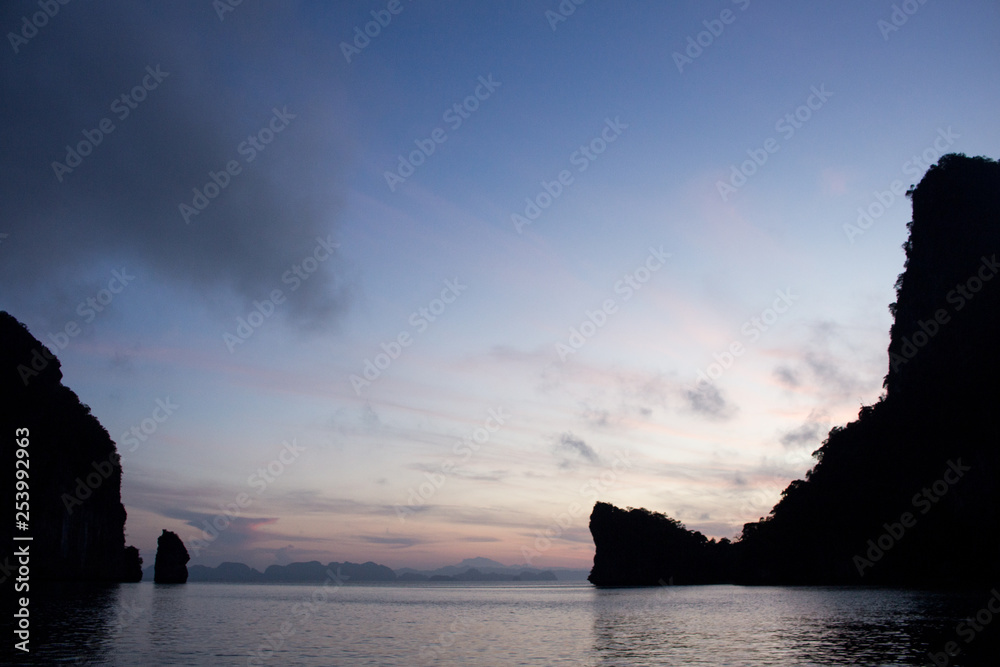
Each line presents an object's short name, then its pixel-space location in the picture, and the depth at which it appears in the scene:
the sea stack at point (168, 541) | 196.25
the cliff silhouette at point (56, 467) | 120.44
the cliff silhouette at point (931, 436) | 94.69
